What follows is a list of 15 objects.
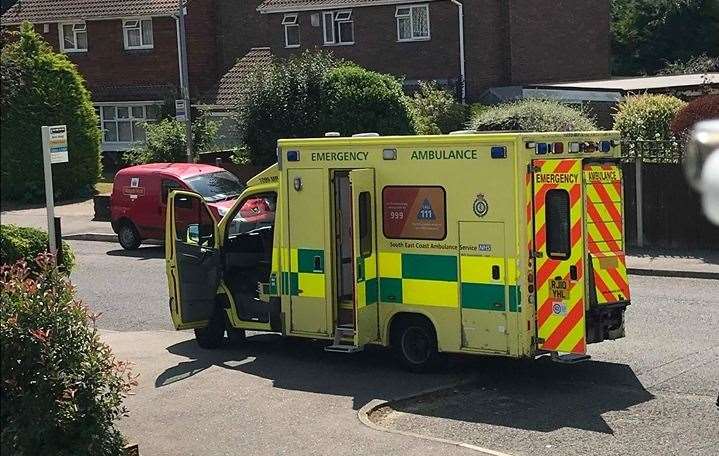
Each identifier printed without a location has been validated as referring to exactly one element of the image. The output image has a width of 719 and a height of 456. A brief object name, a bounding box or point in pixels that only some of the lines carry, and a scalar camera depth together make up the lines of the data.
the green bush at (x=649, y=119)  23.33
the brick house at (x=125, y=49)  41.59
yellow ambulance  11.26
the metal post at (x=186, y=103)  28.63
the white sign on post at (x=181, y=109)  28.28
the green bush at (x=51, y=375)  7.75
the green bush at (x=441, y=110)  31.47
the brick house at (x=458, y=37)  35.66
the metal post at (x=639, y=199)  21.34
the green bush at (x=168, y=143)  31.06
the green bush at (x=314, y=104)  26.20
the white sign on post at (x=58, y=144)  12.91
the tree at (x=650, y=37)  39.34
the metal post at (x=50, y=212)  11.45
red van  22.95
